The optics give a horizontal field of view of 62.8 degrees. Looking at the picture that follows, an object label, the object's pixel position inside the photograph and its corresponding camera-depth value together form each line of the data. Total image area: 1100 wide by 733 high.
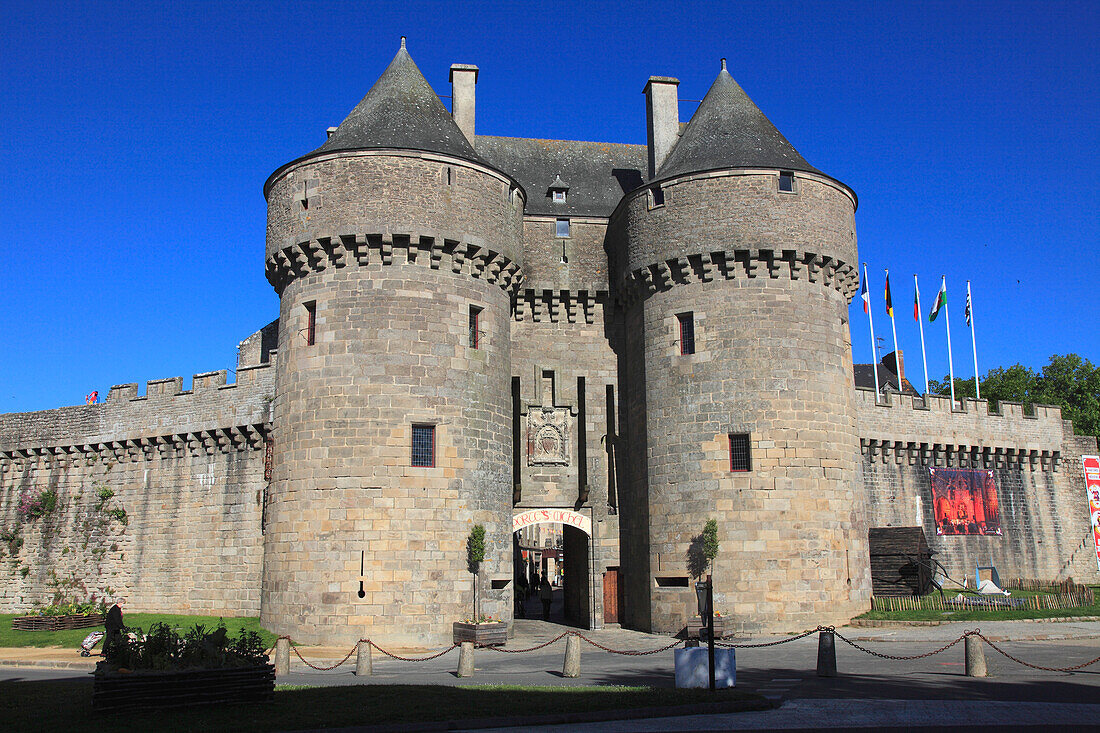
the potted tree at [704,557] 21.31
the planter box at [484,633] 20.47
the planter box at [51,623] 24.33
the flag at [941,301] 39.09
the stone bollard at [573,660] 15.51
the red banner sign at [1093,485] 36.09
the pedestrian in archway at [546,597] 32.13
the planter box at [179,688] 11.45
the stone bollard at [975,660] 14.56
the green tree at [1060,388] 51.44
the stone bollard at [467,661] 16.05
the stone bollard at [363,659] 16.39
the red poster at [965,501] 32.53
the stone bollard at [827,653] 14.97
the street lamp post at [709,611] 12.22
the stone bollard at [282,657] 16.98
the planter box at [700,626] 20.77
